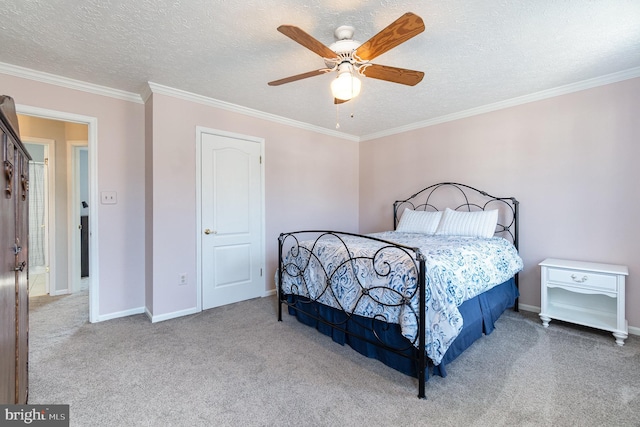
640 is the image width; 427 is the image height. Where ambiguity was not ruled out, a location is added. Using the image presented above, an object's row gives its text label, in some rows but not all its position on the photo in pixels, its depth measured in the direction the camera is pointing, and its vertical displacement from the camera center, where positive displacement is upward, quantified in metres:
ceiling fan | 1.59 +0.98
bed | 1.78 -0.57
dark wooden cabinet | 1.03 -0.20
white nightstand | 2.42 -0.83
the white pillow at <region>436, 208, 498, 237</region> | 3.09 -0.15
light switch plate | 2.93 +0.14
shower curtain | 4.47 -0.03
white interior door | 3.30 -0.11
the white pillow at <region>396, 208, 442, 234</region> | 3.50 -0.15
